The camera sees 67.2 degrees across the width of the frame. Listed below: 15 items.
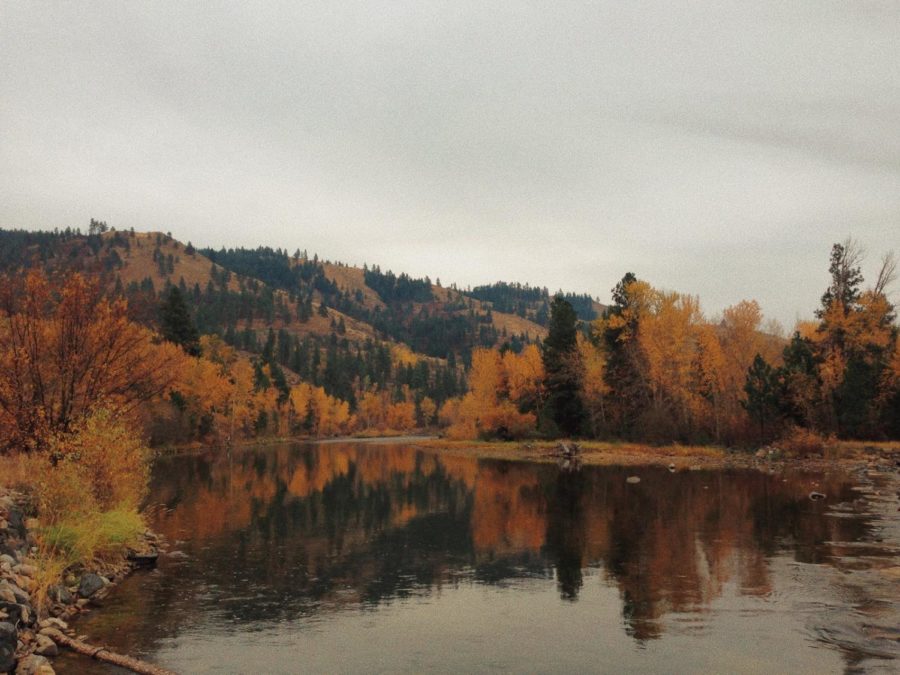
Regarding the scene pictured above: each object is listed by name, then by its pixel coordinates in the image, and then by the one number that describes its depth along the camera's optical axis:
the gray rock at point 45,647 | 14.96
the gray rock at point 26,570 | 17.56
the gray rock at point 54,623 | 16.62
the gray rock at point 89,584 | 19.86
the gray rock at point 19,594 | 15.70
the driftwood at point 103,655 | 14.43
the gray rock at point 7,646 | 13.45
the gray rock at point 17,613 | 14.82
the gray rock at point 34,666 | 13.71
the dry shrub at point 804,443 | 61.53
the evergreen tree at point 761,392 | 65.69
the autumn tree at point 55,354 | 25.50
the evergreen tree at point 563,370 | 85.75
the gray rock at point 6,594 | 15.08
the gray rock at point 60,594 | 18.61
